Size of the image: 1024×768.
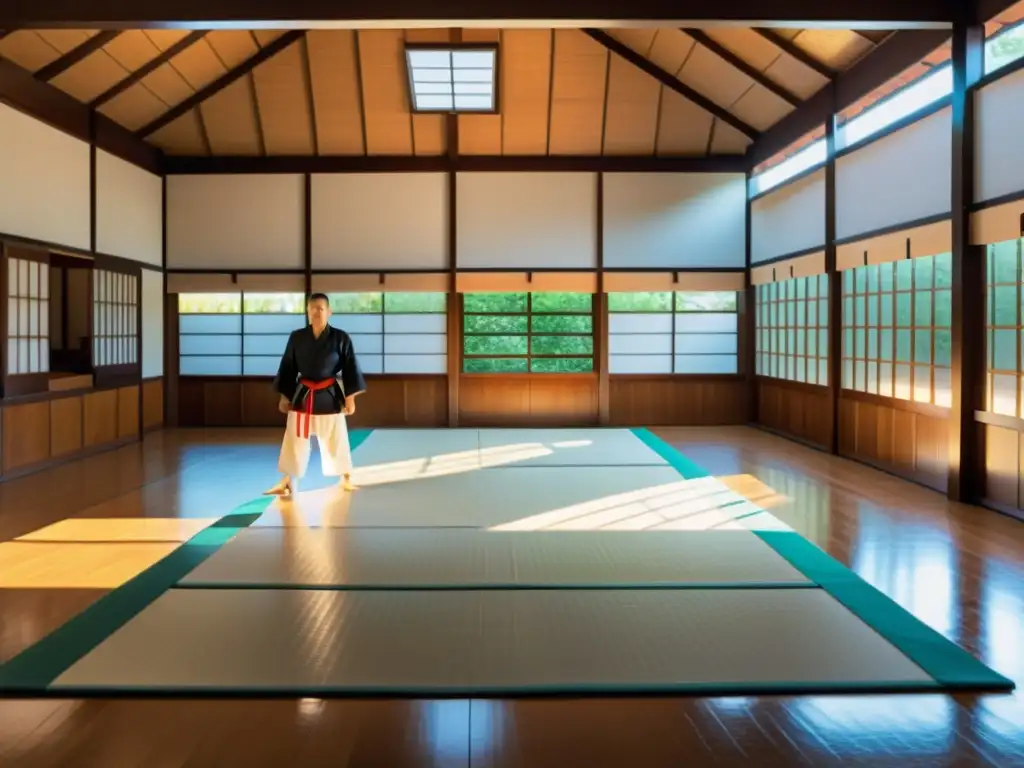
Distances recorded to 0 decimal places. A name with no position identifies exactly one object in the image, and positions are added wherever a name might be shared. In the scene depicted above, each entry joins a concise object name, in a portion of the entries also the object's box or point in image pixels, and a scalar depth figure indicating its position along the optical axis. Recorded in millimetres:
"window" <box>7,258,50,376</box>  6559
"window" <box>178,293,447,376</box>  10102
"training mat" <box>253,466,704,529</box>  4730
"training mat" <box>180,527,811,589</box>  3592
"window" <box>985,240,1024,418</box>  5035
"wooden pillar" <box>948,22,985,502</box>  5359
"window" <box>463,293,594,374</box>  10188
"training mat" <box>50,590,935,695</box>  2580
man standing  5477
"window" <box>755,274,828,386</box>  8062
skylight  8719
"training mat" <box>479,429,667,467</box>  6984
